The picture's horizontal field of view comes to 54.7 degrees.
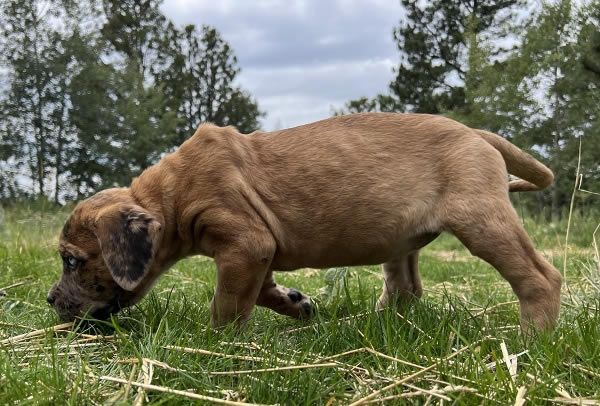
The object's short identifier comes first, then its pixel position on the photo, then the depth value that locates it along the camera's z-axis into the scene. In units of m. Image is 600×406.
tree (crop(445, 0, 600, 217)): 12.20
